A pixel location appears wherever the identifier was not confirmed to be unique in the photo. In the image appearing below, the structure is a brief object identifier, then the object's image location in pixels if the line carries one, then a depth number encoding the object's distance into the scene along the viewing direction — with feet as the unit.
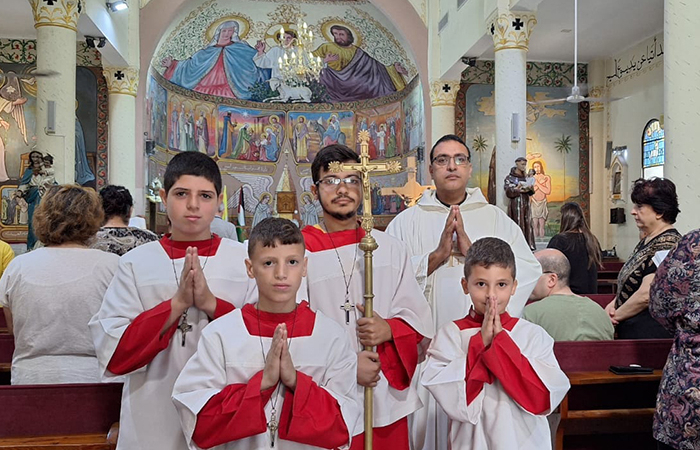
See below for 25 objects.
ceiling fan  33.12
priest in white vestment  11.03
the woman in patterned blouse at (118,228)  14.12
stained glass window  46.70
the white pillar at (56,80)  32.12
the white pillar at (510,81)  36.17
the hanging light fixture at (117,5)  41.93
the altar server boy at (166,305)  7.89
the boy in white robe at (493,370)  8.63
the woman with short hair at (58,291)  10.09
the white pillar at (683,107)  19.20
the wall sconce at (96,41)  42.29
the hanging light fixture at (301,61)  55.26
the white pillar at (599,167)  55.11
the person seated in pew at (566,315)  13.03
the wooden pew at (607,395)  11.84
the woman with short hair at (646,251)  13.10
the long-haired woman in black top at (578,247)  19.36
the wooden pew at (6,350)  13.01
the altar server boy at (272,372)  7.18
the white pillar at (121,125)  49.83
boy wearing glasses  9.16
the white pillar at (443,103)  52.47
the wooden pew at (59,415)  9.23
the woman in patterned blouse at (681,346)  9.41
